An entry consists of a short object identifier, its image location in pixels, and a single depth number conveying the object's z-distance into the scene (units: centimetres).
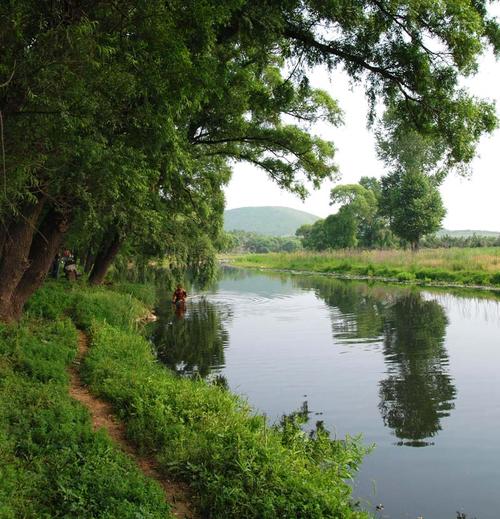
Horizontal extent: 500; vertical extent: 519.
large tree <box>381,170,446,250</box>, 5269
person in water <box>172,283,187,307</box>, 2680
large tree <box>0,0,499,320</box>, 693
